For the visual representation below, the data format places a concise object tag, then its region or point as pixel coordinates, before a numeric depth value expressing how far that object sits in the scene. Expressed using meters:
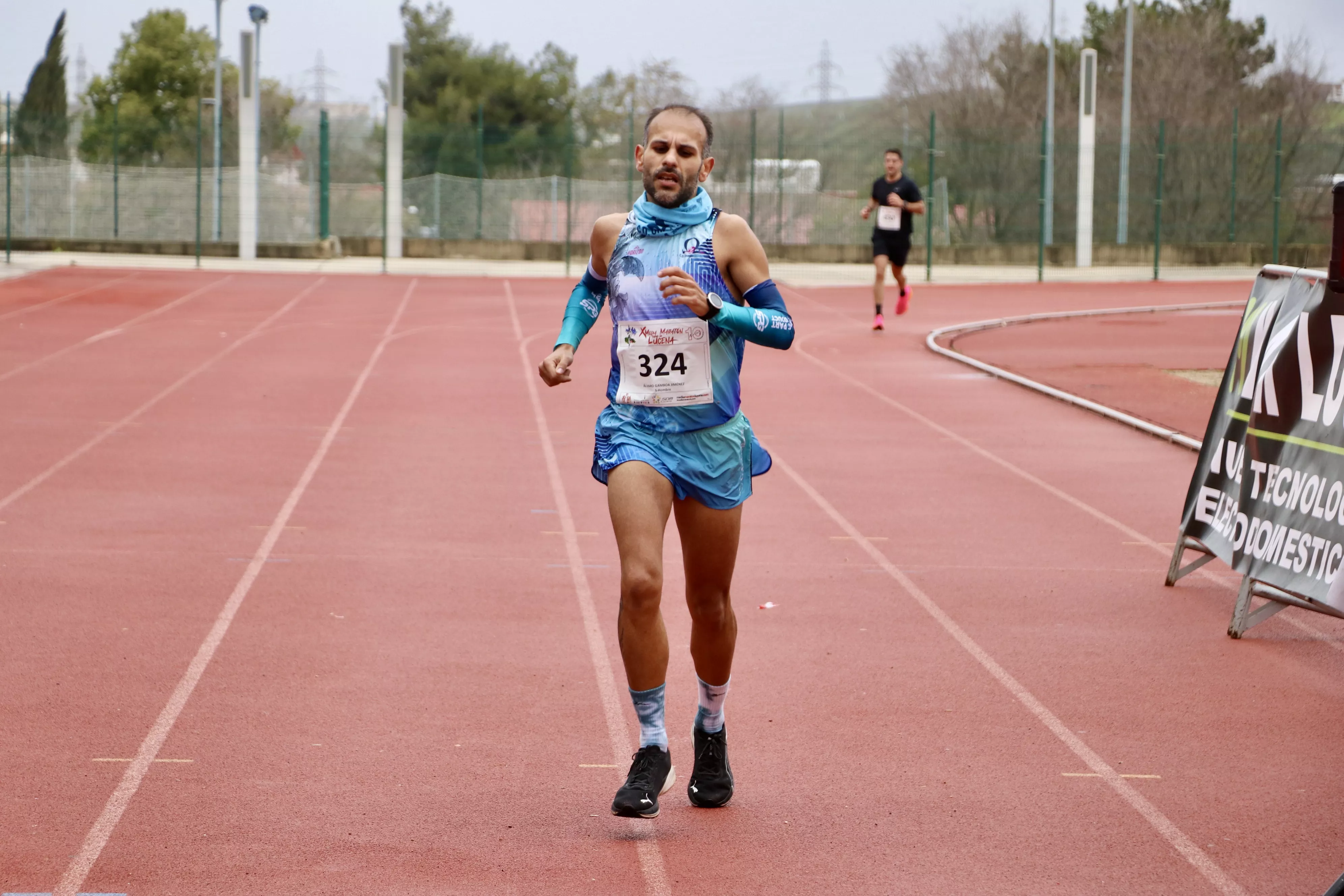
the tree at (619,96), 74.50
